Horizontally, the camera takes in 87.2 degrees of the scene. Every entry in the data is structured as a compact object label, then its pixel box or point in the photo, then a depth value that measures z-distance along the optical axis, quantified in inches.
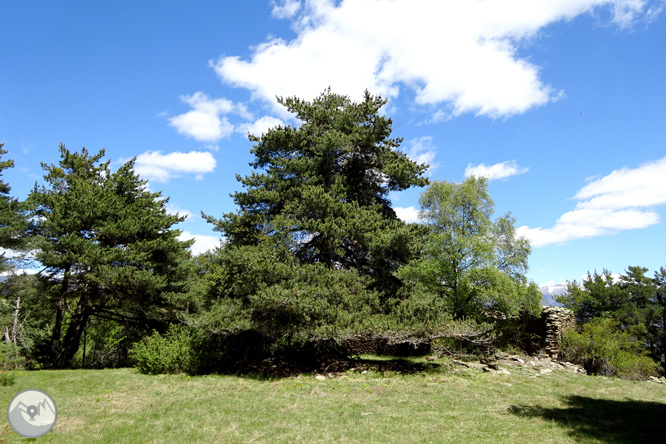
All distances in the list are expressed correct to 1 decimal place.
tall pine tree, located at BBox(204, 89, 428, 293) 633.0
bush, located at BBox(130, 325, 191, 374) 570.9
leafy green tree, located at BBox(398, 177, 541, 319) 740.6
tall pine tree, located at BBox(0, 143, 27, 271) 719.1
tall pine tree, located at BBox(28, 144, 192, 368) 685.9
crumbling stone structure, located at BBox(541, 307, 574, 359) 764.0
